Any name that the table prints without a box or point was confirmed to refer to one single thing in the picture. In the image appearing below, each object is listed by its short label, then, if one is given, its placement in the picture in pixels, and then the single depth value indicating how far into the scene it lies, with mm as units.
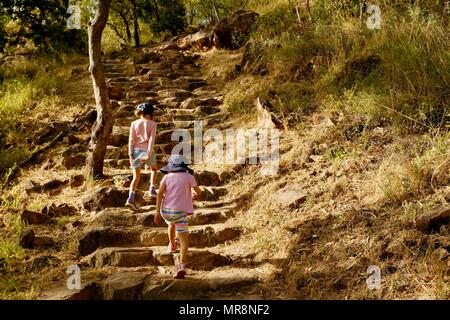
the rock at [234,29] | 11266
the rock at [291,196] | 4785
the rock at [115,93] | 9238
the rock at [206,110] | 8242
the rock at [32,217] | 5117
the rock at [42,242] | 4699
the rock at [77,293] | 3600
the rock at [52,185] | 6051
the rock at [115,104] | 8578
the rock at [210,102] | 8671
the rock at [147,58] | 11754
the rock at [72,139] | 7362
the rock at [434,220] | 3594
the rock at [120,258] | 4344
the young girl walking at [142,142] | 5422
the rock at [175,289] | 3799
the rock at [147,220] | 5082
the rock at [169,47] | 12859
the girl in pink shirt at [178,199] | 4168
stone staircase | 3846
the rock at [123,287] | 3723
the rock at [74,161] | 6762
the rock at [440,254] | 3320
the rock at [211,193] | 5750
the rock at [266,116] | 6441
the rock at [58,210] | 5418
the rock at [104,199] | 5453
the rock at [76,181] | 6176
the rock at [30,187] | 5996
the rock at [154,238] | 4816
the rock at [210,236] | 4848
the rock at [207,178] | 6133
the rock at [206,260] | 4367
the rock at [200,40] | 12095
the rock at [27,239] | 4609
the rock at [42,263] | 4268
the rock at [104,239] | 4633
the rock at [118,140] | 7336
